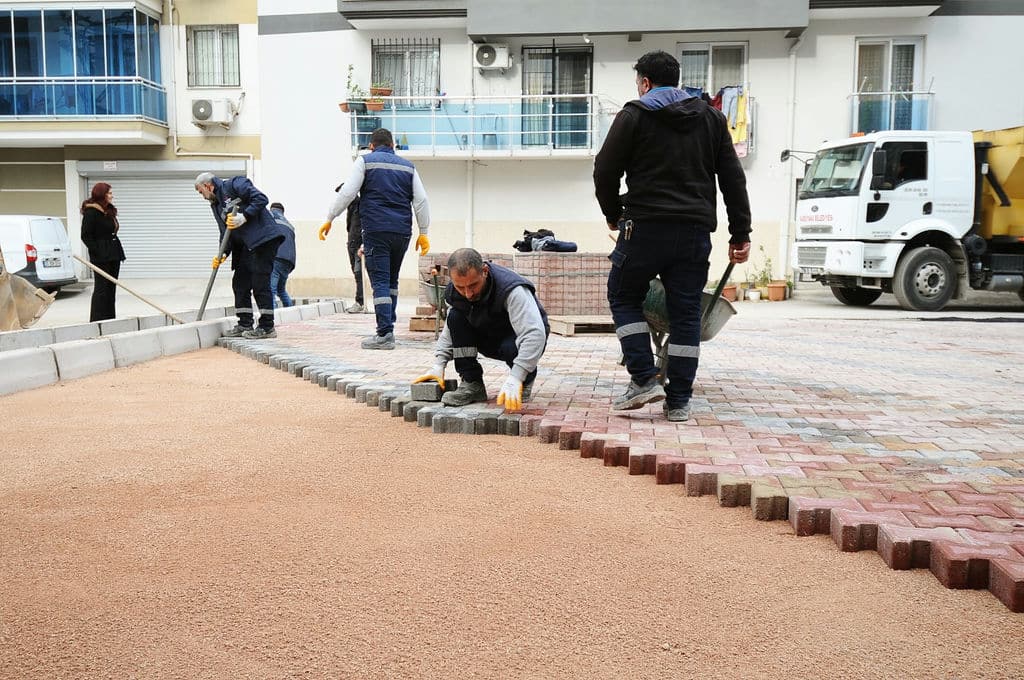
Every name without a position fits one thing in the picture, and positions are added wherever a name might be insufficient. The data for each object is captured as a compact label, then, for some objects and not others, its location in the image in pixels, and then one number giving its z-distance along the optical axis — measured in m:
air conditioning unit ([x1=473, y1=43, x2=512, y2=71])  21.33
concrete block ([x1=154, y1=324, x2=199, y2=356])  9.25
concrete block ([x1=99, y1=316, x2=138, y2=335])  10.20
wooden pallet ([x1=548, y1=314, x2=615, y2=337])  9.71
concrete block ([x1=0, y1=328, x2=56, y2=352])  8.95
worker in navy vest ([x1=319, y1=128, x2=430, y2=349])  8.98
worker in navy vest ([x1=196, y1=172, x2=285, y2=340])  9.30
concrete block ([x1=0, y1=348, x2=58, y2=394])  6.94
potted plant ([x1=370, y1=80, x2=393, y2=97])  21.31
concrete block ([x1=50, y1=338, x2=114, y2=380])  7.62
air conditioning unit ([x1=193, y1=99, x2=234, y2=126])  23.89
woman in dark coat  10.78
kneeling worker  5.35
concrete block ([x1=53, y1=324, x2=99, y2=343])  9.59
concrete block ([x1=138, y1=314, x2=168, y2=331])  10.99
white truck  15.55
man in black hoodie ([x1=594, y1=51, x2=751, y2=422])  5.20
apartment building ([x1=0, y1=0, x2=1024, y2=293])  20.56
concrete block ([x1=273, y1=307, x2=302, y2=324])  12.38
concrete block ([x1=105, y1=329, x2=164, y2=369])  8.41
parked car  17.42
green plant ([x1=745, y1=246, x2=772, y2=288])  19.80
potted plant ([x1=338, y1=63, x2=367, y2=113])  21.23
